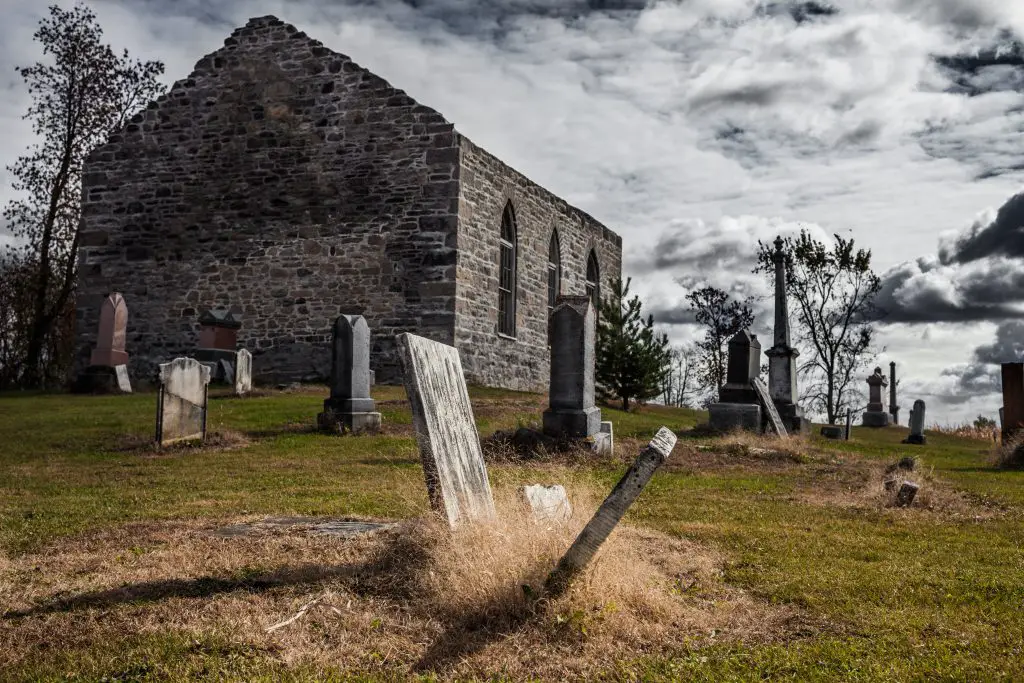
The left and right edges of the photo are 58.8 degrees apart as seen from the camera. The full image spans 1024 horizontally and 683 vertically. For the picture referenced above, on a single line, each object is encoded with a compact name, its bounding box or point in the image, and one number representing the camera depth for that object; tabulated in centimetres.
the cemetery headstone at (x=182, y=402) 1296
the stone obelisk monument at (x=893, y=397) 3264
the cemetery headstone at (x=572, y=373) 1284
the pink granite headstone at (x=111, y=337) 2048
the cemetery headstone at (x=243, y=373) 1906
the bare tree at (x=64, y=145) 2762
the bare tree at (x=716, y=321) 3534
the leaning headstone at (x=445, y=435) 583
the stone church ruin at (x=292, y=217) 2164
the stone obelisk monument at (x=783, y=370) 1939
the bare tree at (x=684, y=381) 3778
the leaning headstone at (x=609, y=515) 443
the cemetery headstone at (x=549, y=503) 558
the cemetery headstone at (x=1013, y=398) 1546
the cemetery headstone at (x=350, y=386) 1471
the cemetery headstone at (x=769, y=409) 1698
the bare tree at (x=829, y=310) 3362
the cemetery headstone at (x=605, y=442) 1271
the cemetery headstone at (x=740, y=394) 1655
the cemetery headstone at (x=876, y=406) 2927
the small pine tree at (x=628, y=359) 2372
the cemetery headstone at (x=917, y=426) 2175
